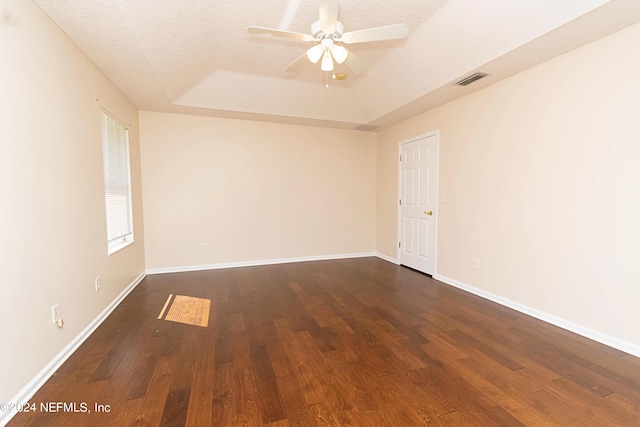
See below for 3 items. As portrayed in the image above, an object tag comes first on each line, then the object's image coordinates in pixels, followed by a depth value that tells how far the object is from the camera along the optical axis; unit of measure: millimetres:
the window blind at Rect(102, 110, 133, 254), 3119
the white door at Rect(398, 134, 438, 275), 4234
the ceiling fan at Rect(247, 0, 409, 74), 1976
